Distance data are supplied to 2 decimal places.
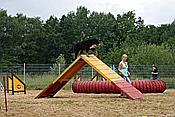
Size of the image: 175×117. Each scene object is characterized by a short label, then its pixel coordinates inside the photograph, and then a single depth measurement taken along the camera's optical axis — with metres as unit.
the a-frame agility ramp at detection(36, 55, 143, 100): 12.23
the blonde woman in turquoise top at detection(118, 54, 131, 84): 13.60
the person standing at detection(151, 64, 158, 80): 23.86
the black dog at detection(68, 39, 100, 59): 13.11
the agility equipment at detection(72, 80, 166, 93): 14.80
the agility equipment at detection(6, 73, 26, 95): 17.45
